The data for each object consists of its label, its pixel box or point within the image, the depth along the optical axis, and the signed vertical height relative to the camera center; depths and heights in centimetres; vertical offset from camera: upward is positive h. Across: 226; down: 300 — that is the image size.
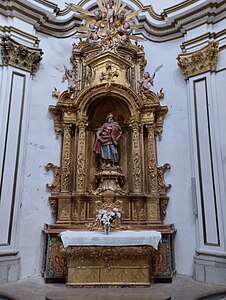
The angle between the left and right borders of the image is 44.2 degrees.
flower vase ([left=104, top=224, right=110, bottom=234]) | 499 -28
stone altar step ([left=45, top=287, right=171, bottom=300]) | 399 -123
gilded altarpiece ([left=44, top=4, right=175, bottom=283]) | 583 +142
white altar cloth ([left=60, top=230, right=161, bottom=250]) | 473 -47
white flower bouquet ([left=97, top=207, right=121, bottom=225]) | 500 -7
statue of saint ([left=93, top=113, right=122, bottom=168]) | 619 +148
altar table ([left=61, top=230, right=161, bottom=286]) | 473 -79
